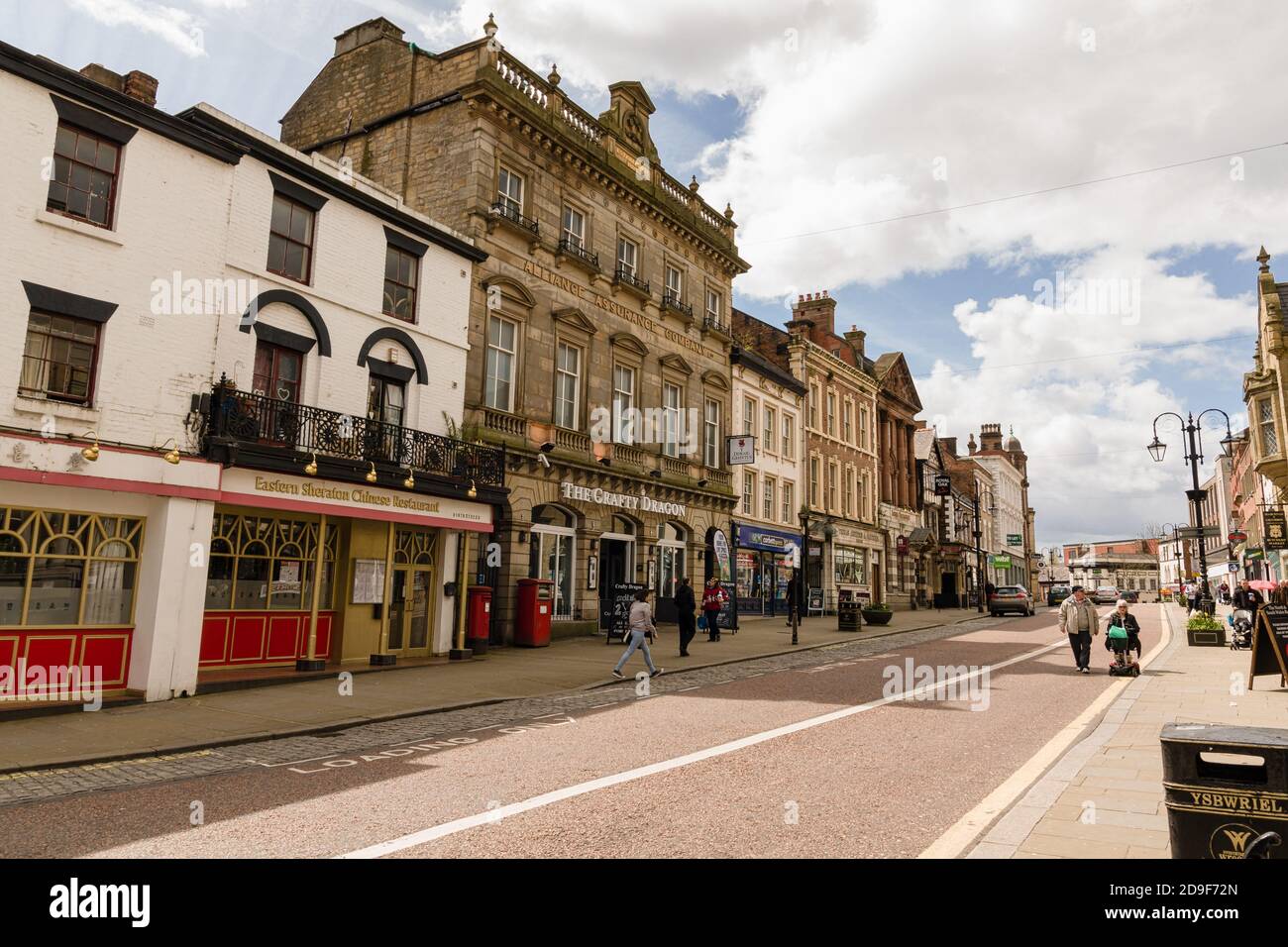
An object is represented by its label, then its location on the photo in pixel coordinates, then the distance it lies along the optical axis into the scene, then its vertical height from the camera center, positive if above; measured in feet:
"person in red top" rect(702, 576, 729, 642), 75.56 -2.27
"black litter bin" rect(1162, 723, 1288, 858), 12.25 -3.02
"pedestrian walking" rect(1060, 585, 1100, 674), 51.88 -2.07
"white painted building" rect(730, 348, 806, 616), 109.81 +14.29
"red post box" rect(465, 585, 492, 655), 61.00 -3.59
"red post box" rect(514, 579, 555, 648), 66.18 -3.28
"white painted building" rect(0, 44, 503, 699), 38.22 +8.65
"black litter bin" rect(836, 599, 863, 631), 93.30 -3.84
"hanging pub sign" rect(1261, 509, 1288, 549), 106.22 +9.02
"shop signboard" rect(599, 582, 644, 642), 68.80 -2.62
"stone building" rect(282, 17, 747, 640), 70.28 +28.25
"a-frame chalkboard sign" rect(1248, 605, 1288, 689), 43.21 -2.41
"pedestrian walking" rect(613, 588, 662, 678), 49.11 -3.05
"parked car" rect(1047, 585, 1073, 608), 199.62 -0.74
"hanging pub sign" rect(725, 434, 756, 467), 99.25 +15.98
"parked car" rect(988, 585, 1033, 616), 134.72 -1.95
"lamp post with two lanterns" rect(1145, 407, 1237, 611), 92.02 +15.80
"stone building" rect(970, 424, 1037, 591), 271.90 +29.66
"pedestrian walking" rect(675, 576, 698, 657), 62.03 -2.56
